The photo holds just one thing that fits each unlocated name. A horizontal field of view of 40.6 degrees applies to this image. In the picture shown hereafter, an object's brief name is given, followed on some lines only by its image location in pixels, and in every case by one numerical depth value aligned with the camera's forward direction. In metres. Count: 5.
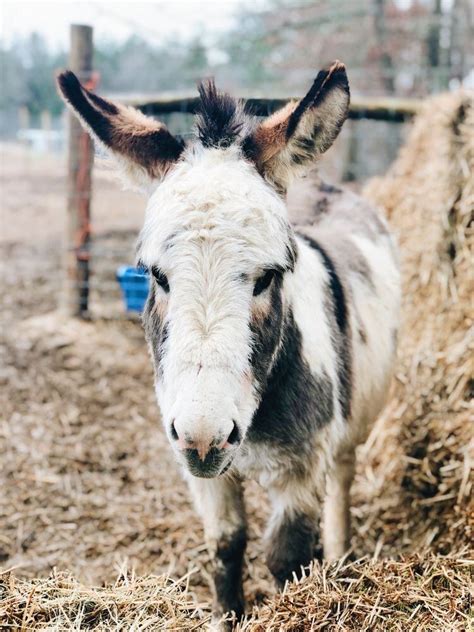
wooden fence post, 5.75
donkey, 1.92
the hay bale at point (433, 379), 3.42
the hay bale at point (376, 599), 2.09
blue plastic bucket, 5.81
